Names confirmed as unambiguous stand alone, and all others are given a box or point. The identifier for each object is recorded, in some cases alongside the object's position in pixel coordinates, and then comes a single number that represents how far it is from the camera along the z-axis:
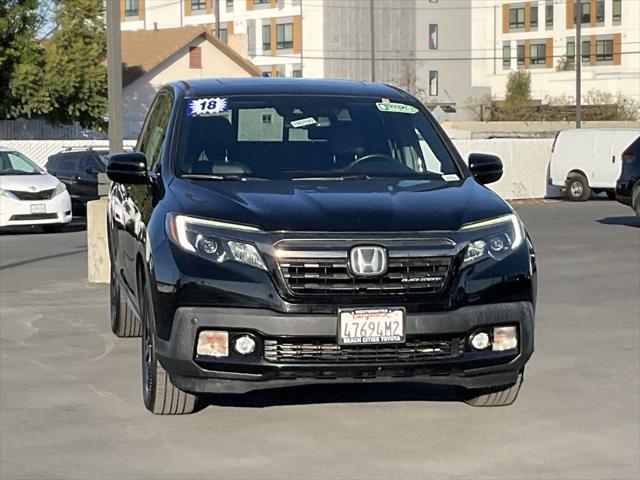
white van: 33.88
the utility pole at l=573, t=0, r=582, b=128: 50.91
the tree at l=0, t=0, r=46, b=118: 42.91
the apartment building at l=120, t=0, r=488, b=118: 86.50
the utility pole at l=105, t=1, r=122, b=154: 14.92
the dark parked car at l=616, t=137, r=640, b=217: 23.33
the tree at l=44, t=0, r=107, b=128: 43.88
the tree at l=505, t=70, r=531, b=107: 86.81
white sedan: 22.84
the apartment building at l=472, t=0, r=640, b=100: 88.75
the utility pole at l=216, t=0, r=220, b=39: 64.16
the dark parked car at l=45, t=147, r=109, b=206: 27.20
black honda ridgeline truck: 6.60
